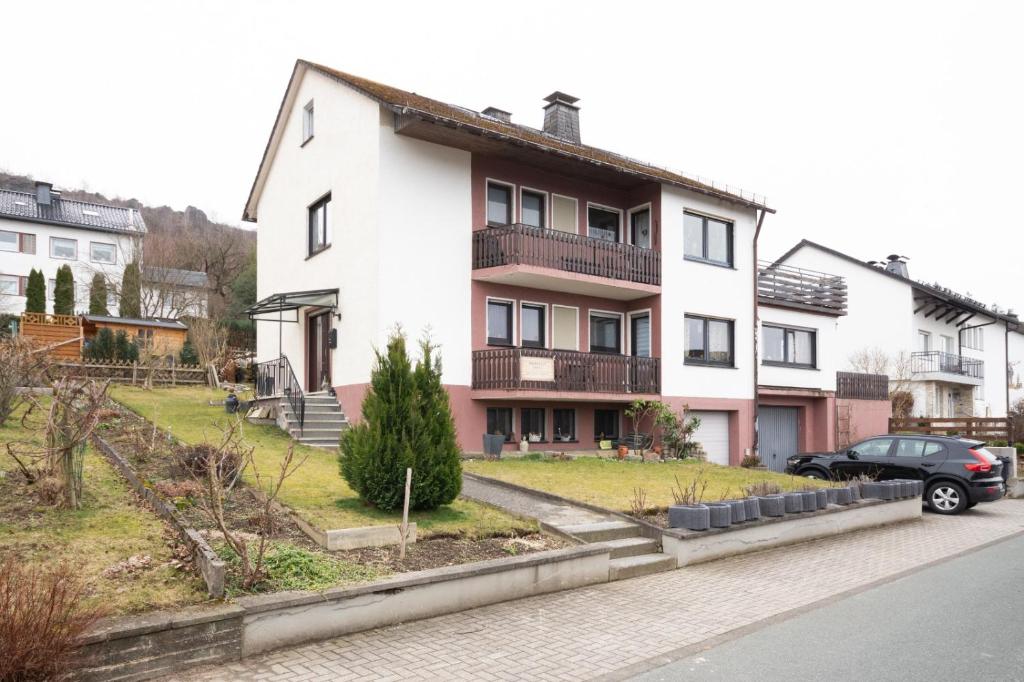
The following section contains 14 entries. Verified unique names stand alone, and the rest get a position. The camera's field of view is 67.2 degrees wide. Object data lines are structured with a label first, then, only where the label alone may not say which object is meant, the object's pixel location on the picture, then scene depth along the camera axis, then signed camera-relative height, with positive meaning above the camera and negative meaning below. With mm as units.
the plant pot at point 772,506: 11359 -1979
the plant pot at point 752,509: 10850 -1937
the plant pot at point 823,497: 12412 -2039
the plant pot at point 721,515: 10305 -1927
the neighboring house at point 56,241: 48625 +8845
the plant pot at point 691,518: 10055 -1907
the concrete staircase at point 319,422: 16547 -1075
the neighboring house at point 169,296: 41938 +4419
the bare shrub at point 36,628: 4547 -1547
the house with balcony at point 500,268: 17391 +2638
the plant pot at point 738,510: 10602 -1915
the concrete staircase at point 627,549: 9102 -2208
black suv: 15594 -2009
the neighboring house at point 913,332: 35500 +1890
